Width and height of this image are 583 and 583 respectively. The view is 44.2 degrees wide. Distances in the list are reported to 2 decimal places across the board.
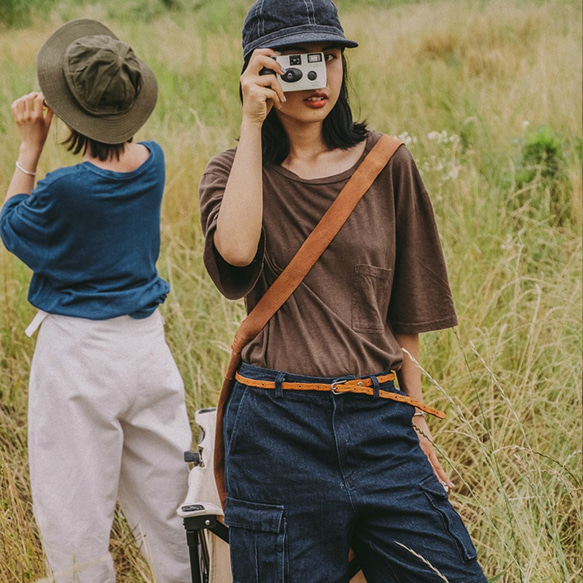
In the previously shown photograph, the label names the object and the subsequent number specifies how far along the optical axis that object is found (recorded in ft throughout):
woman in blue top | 7.05
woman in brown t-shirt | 4.88
